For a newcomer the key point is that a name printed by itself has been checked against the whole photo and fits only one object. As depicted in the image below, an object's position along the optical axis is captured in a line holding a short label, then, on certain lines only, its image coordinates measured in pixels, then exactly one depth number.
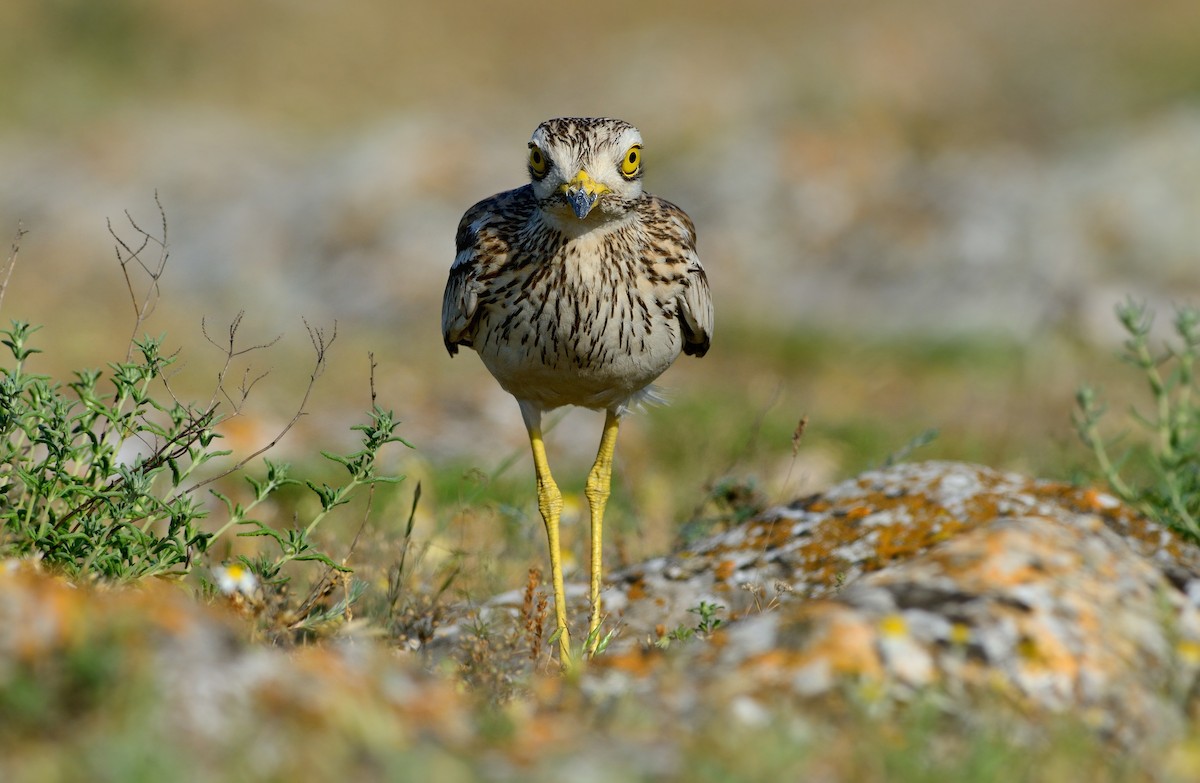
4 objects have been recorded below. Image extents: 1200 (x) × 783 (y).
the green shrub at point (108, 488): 7.37
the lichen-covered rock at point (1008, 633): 5.70
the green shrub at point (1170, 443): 9.86
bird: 9.38
